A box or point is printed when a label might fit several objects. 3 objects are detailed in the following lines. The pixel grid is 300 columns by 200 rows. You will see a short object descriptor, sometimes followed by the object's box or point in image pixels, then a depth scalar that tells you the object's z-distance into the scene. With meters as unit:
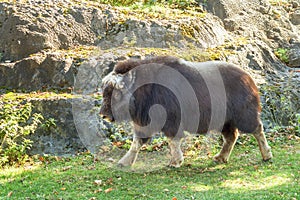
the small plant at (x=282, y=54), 11.53
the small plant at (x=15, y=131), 6.74
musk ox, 6.35
